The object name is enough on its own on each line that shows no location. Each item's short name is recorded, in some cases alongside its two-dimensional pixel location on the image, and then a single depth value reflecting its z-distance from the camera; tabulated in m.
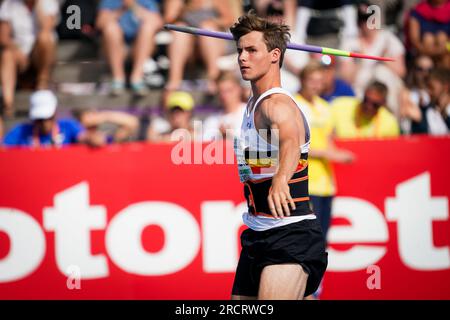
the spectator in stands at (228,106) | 18.50
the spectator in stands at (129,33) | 20.78
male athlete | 11.62
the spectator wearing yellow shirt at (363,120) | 18.95
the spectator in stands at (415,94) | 20.03
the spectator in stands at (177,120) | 18.59
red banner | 17.12
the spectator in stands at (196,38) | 20.72
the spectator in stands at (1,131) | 19.36
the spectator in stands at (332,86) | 19.56
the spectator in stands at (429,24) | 21.83
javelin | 12.37
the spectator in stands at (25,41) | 20.71
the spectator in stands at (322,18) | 21.83
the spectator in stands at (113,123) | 19.12
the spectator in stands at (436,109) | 19.50
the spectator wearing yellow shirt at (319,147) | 17.58
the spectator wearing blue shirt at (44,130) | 18.59
